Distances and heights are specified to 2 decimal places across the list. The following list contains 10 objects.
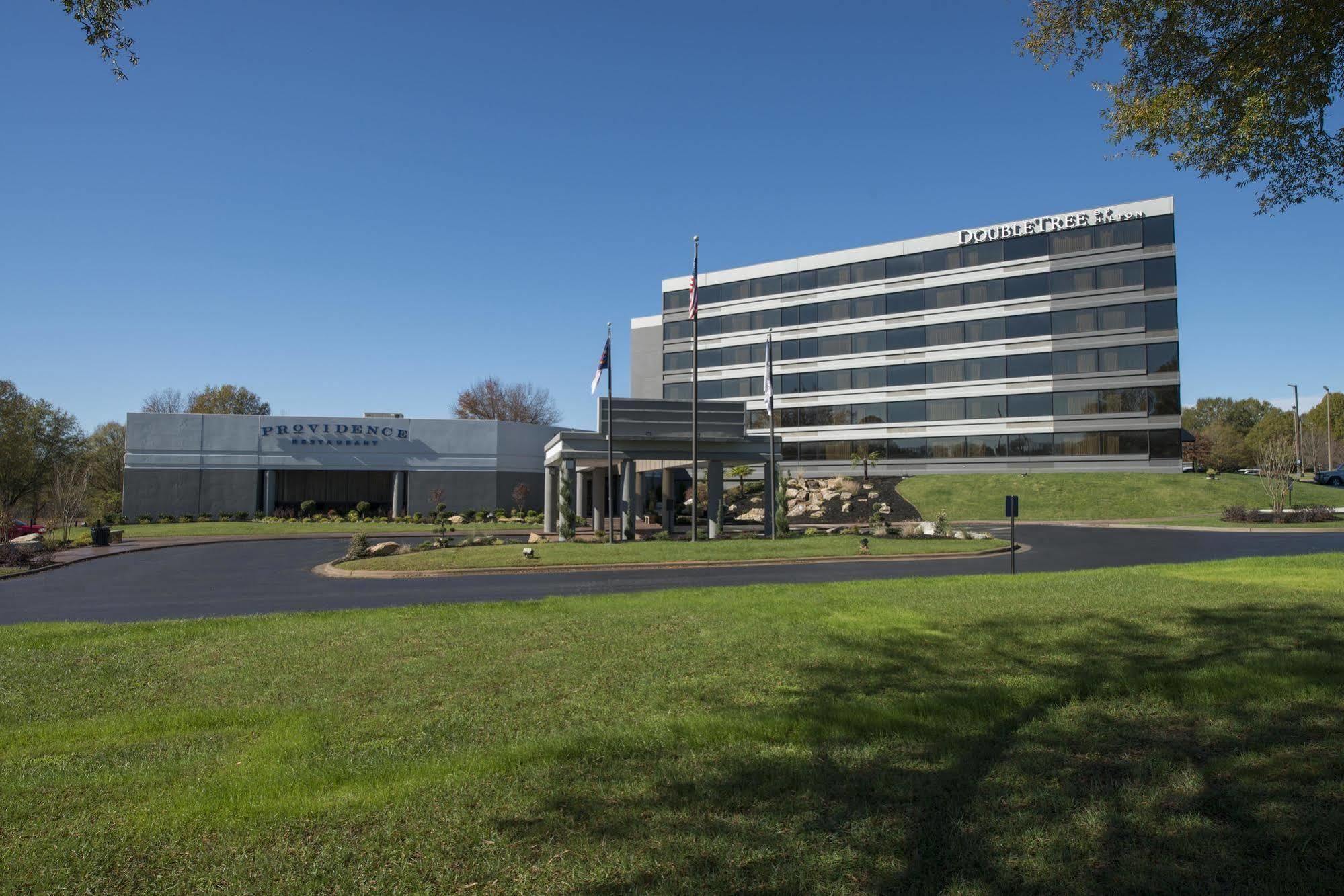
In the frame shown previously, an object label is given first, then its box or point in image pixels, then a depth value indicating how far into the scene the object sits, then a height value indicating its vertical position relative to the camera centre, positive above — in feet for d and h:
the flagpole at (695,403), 92.99 +9.51
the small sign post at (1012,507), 56.65 -1.87
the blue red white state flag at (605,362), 102.63 +14.84
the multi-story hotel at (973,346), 188.24 +35.30
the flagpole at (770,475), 105.03 +0.62
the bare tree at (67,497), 115.44 -3.02
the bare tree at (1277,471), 129.70 +1.98
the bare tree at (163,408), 301.55 +26.01
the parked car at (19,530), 100.40 -8.09
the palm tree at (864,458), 212.43 +5.84
